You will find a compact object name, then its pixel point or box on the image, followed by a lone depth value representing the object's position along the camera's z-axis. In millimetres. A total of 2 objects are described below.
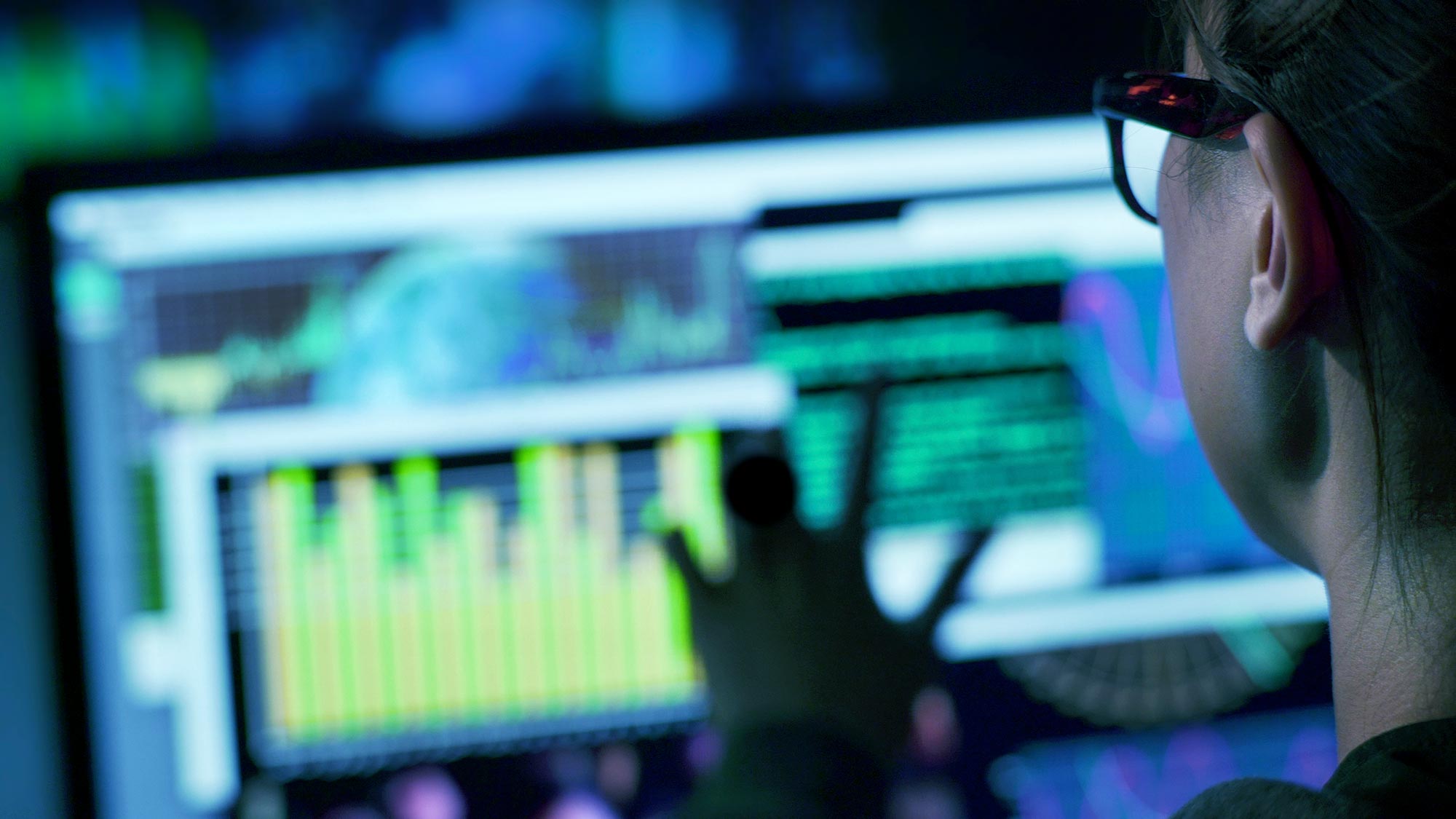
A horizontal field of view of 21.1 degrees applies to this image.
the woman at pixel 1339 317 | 1530
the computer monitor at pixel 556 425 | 1943
